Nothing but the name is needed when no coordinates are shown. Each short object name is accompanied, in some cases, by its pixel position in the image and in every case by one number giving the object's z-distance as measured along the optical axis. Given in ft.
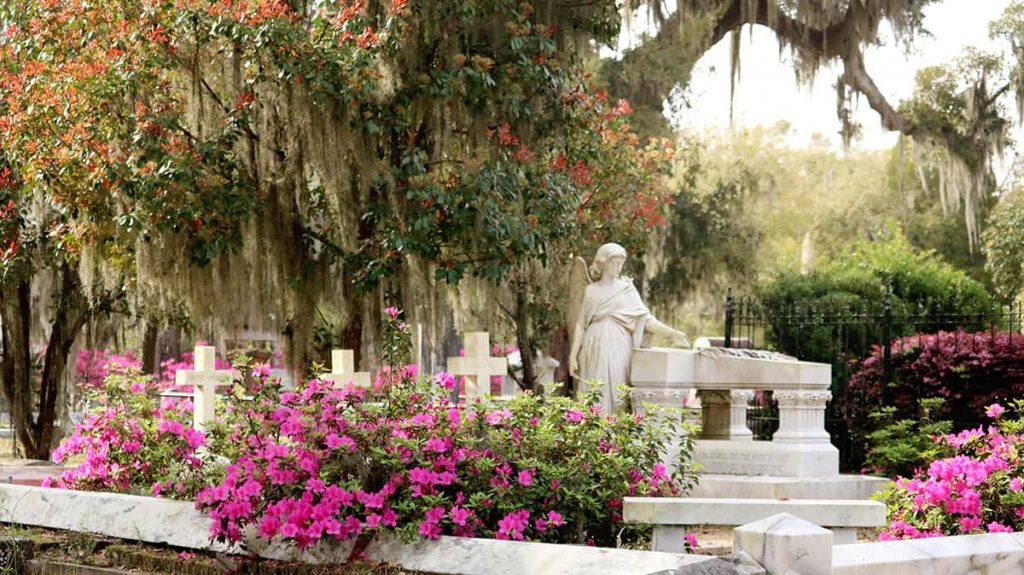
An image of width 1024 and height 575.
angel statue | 36.83
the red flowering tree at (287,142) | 39.01
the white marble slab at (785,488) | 35.65
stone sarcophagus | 36.40
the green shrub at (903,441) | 47.52
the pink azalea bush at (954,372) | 49.29
